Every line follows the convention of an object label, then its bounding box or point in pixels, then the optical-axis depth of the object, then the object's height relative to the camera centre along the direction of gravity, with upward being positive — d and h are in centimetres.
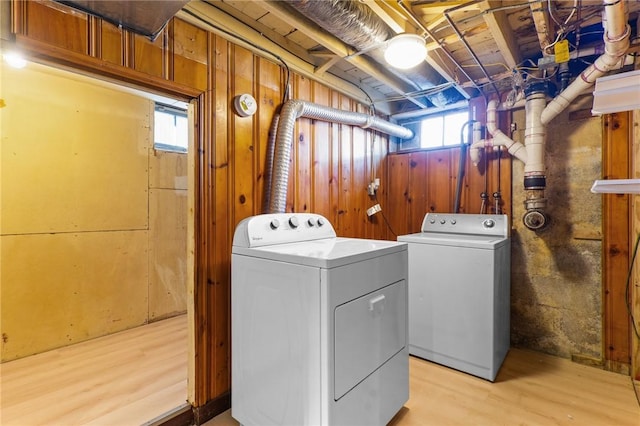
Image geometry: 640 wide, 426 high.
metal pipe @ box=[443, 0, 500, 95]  157 +102
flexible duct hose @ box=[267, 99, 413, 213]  201 +47
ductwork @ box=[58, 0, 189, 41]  132 +89
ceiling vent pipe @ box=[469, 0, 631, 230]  202 +60
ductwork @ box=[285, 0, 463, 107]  155 +103
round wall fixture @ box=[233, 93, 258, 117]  193 +67
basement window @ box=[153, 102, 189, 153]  325 +91
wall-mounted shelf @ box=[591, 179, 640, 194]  115 +9
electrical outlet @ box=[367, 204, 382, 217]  318 +1
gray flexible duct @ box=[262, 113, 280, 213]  211 +34
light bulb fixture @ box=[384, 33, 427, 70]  170 +91
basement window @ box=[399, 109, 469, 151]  317 +86
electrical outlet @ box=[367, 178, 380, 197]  316 +24
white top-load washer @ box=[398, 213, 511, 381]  215 -63
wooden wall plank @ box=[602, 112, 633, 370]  219 -24
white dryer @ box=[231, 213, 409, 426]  135 -57
